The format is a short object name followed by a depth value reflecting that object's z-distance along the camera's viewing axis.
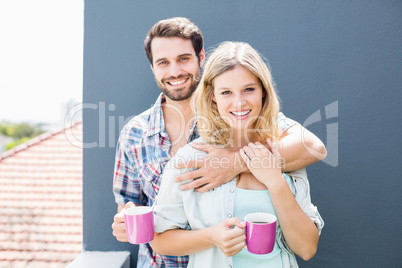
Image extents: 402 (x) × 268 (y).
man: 1.90
